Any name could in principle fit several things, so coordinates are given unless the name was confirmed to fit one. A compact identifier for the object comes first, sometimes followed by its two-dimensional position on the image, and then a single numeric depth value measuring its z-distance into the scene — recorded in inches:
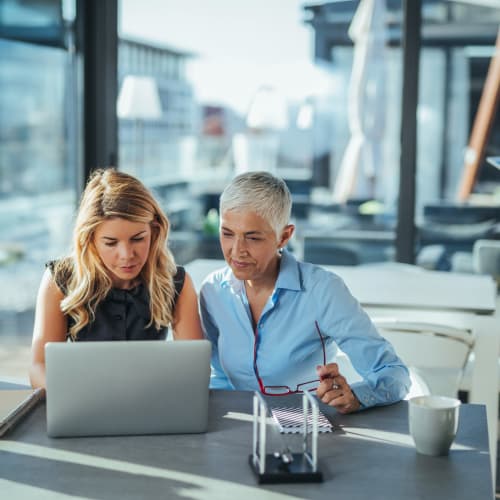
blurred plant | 210.1
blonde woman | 91.1
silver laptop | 65.3
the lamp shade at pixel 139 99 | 202.8
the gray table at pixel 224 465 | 57.7
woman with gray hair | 86.7
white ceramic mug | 63.7
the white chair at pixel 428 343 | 104.7
